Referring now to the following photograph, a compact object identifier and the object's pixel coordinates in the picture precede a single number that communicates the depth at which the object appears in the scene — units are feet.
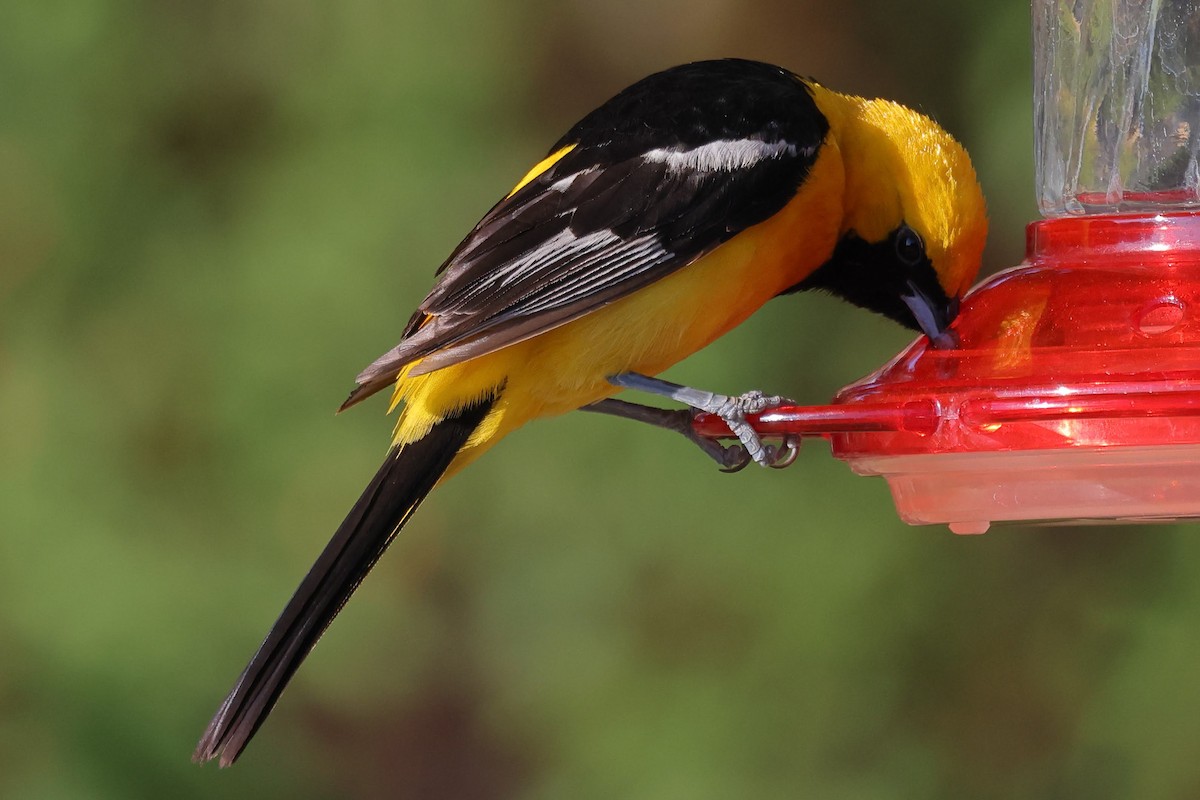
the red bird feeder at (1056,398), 14.60
